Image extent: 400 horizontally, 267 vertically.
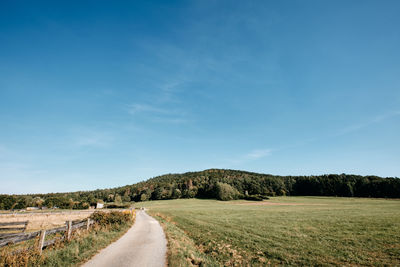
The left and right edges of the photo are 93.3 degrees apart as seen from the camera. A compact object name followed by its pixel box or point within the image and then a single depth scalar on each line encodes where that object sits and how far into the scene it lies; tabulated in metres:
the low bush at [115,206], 78.97
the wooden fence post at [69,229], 12.13
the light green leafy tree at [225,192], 92.50
